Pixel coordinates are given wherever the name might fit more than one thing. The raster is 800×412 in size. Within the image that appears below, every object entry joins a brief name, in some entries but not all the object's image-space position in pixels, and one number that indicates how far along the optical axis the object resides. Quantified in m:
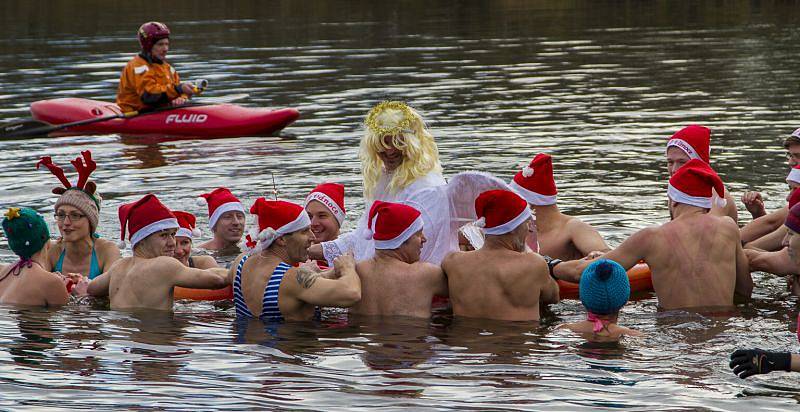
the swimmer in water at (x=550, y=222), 10.30
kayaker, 19.03
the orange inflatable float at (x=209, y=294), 10.24
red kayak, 19.44
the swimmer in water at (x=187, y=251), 10.73
